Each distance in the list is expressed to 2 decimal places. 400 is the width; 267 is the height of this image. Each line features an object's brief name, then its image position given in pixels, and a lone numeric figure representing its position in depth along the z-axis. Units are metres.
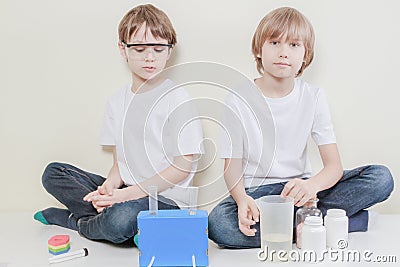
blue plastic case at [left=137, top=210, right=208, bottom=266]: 1.24
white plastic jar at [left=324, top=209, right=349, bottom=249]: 1.32
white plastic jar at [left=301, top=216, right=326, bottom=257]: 1.27
